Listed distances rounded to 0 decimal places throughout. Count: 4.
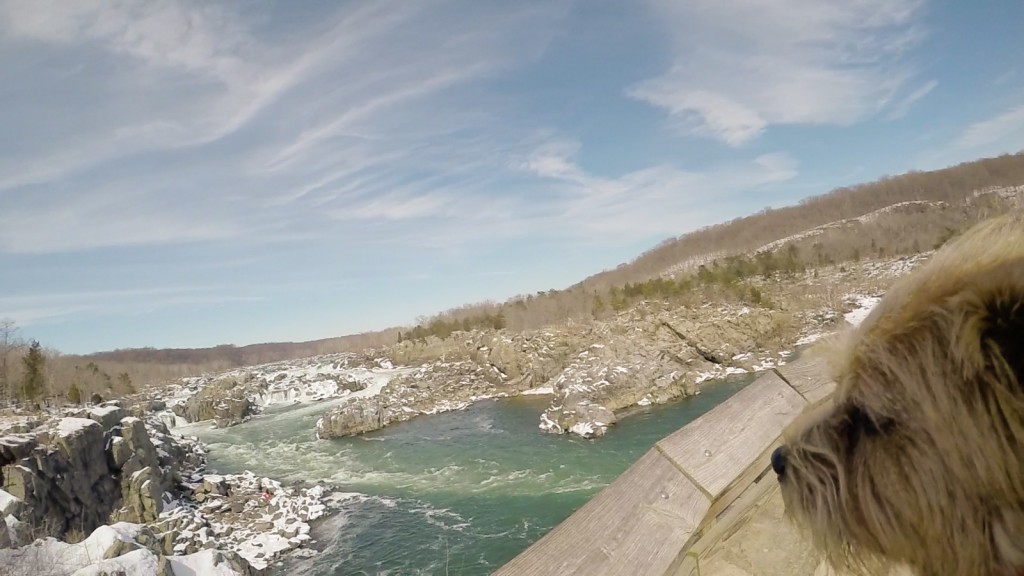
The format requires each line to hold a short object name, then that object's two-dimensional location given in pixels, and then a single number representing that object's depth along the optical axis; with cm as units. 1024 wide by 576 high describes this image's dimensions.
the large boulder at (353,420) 3844
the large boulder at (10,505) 1908
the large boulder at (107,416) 2831
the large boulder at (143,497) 2392
